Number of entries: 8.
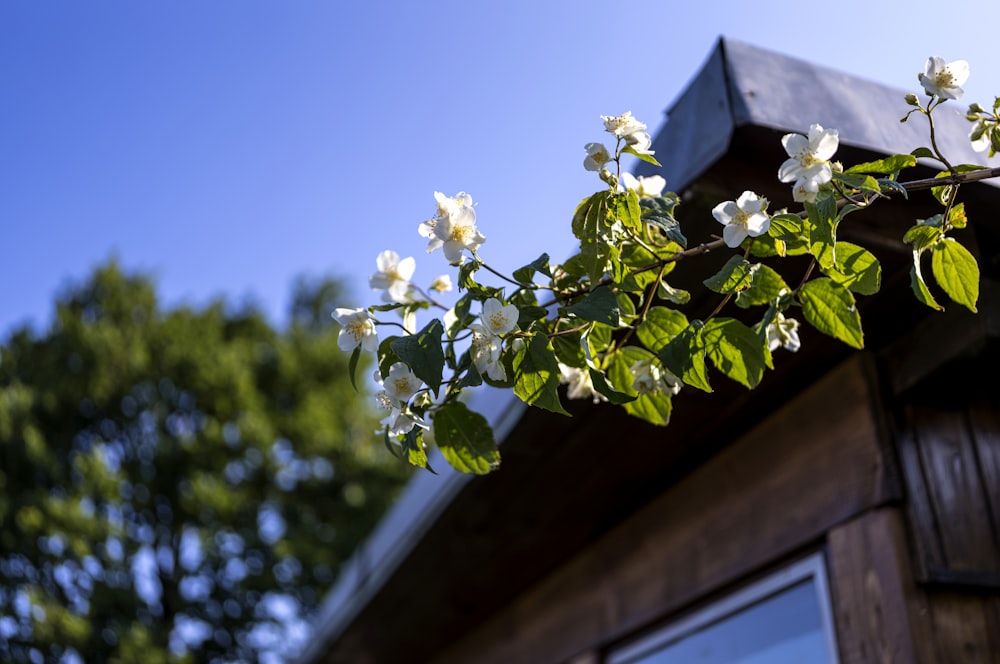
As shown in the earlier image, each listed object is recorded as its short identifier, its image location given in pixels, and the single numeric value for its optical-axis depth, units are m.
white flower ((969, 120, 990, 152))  0.92
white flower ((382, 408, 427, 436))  0.99
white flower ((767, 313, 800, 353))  1.12
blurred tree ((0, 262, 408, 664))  10.38
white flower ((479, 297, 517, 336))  0.94
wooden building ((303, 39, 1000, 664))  1.49
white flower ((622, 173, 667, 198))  1.12
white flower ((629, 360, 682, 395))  1.09
